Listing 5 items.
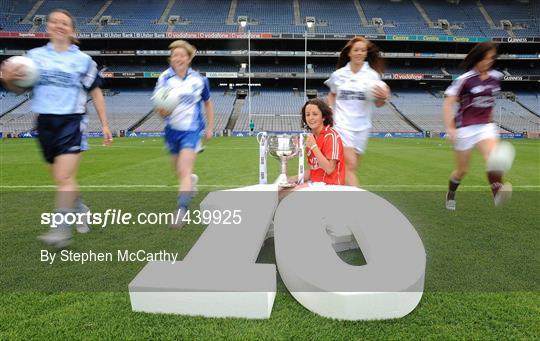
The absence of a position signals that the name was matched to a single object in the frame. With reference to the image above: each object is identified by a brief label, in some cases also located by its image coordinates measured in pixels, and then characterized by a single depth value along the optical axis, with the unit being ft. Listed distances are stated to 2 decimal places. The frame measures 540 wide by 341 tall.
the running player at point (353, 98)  14.90
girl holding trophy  12.26
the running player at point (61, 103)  11.48
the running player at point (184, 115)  14.40
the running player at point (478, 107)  14.96
